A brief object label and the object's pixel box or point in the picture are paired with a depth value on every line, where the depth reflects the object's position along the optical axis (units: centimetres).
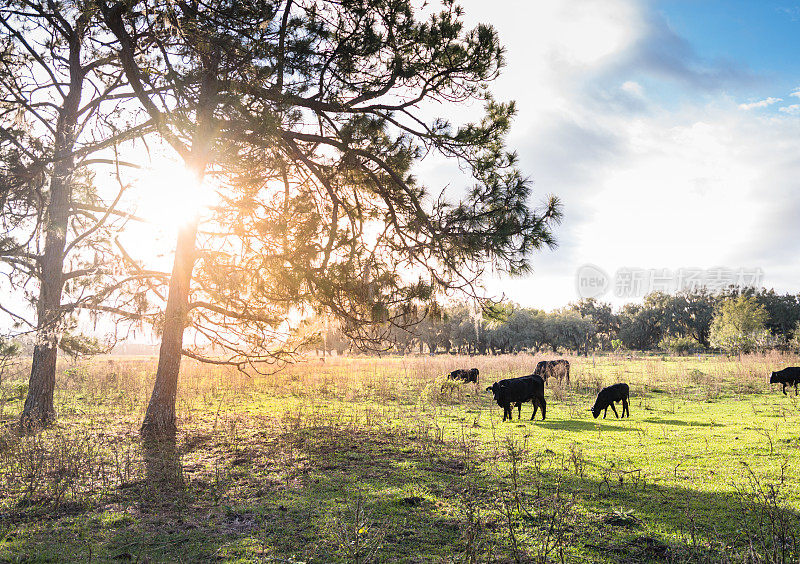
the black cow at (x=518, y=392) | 1216
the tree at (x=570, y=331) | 6812
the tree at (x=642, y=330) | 8231
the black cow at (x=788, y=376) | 1614
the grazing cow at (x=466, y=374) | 1920
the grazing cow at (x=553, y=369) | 2002
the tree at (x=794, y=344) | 3277
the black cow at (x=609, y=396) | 1233
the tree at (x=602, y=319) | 9194
